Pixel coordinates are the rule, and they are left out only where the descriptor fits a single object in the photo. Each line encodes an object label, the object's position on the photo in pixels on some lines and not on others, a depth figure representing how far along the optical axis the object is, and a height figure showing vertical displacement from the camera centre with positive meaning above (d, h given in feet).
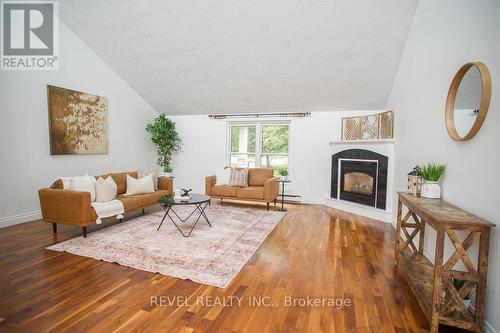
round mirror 6.06 +1.59
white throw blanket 11.35 -2.66
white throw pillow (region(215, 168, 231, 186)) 18.34 -1.60
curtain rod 19.44 +3.28
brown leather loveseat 16.71 -2.34
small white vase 7.93 -0.97
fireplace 15.51 -1.32
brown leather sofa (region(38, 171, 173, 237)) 10.77 -2.44
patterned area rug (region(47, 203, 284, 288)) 8.41 -3.77
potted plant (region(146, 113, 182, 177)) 21.18 +1.31
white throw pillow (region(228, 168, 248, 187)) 17.92 -1.67
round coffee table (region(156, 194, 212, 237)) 11.61 -2.24
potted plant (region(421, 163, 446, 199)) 7.91 -0.71
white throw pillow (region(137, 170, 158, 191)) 15.65 -1.40
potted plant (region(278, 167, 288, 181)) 17.62 -1.21
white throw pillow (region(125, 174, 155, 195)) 14.47 -1.90
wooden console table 5.36 -2.52
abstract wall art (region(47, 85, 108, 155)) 14.15 +1.77
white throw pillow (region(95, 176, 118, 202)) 12.25 -1.91
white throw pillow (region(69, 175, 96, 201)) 11.62 -1.56
